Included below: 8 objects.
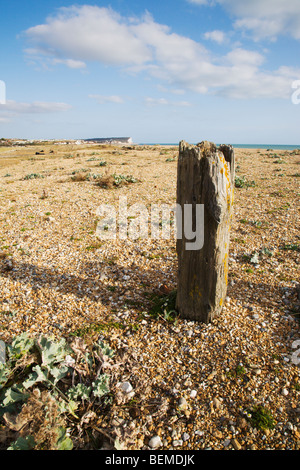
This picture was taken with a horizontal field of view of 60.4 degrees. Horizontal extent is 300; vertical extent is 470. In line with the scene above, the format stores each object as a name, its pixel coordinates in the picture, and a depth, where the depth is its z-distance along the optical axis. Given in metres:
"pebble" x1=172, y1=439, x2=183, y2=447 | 2.71
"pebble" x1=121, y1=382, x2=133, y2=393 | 3.19
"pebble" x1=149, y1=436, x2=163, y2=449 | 2.70
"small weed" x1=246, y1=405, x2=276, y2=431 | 2.84
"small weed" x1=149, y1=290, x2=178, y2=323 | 4.29
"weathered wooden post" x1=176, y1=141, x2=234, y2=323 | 3.34
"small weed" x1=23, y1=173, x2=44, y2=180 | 15.60
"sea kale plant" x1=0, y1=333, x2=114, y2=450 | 2.52
